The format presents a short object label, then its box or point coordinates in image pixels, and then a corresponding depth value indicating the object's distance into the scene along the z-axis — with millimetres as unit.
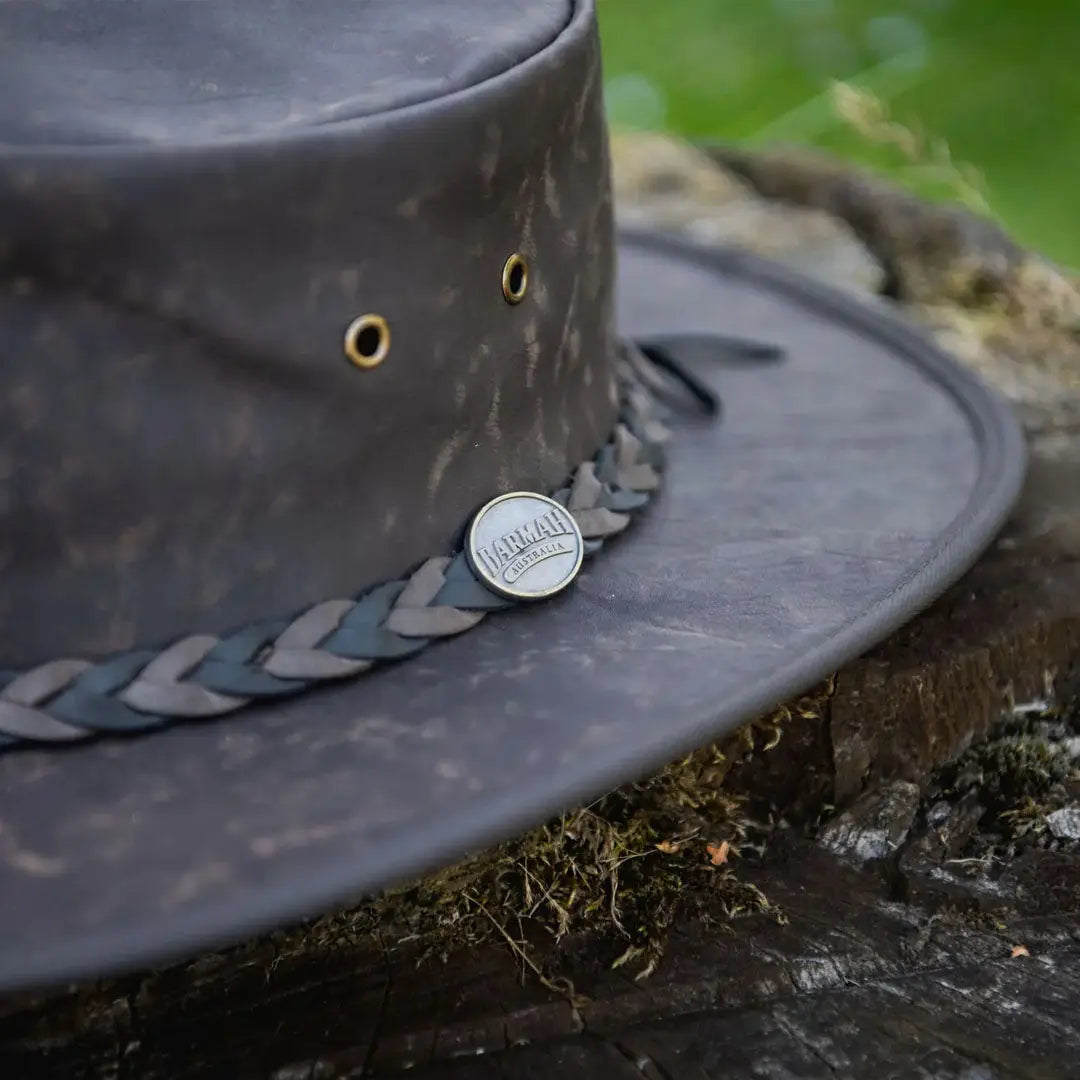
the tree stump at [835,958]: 595
